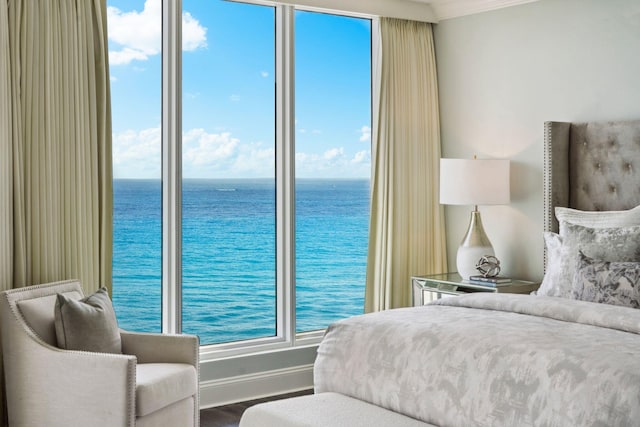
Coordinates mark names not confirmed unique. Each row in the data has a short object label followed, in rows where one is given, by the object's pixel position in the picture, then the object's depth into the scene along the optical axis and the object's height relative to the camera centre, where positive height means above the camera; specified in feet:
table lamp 16.26 +0.31
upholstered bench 9.87 -2.82
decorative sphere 16.26 -1.33
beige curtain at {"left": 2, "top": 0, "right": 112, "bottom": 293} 12.76 +1.12
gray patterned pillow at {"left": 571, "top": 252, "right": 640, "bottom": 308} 11.76 -1.24
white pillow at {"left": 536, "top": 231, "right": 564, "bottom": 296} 13.24 -1.15
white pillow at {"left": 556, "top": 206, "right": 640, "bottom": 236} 14.01 -0.25
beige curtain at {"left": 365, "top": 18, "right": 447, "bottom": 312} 17.98 +0.85
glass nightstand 15.84 -1.77
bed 8.55 -1.86
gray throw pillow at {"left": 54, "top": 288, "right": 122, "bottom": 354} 11.61 -1.87
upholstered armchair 10.98 -2.62
